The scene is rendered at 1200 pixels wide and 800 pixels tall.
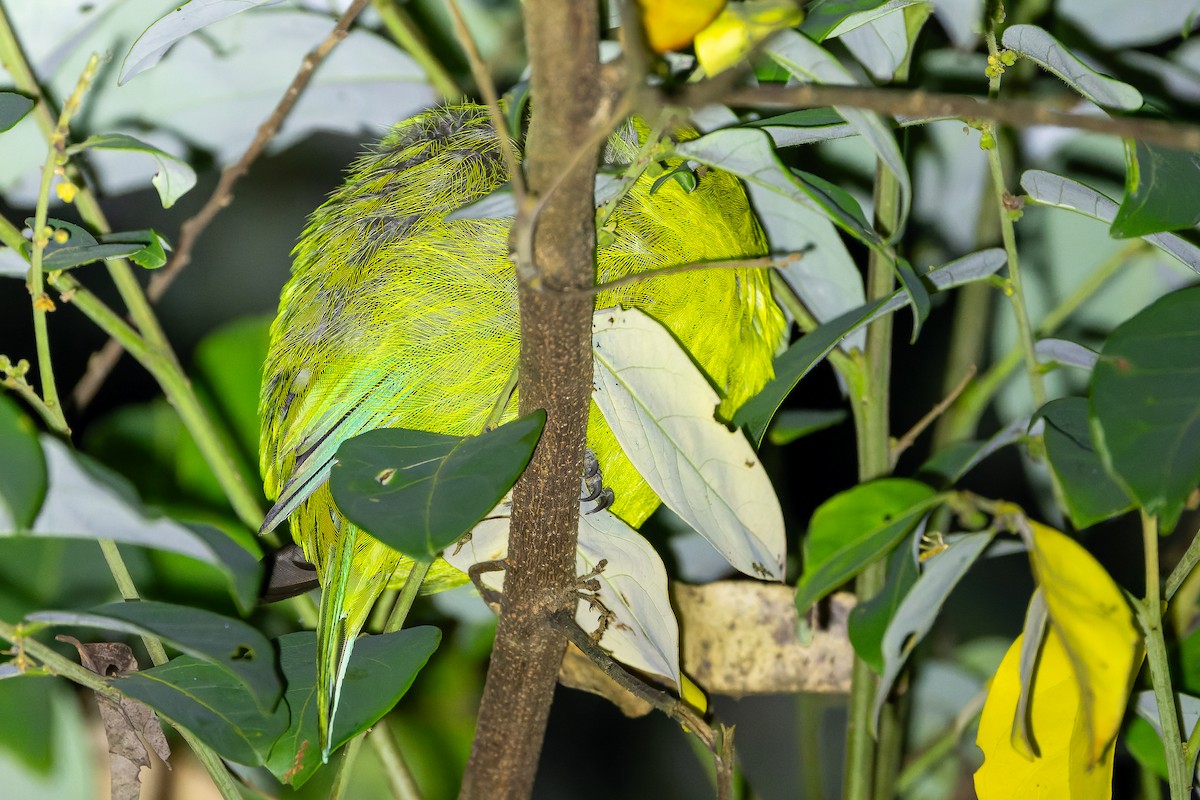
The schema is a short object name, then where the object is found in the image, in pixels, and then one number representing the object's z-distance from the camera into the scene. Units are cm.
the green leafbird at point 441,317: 158
